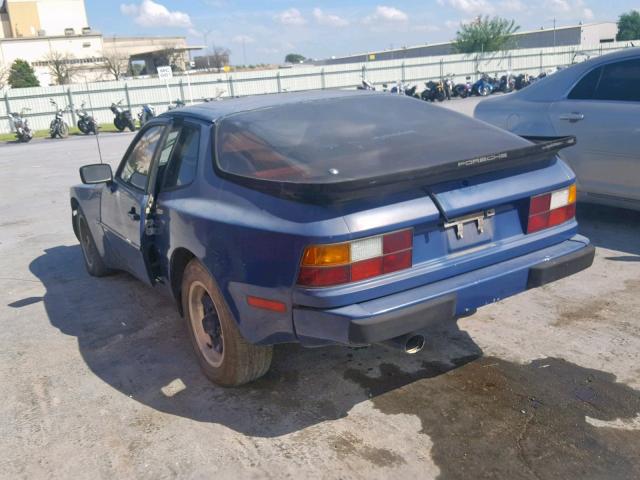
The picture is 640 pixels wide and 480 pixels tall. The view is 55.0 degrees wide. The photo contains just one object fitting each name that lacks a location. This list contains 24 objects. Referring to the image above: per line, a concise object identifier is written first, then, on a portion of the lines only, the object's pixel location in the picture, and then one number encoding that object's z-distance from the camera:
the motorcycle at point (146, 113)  24.34
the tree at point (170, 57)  83.81
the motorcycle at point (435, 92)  30.78
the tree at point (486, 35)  61.59
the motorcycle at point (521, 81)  34.22
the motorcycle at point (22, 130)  22.64
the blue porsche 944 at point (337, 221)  2.64
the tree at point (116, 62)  73.50
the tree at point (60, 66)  67.33
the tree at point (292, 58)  144.00
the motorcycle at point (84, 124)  23.58
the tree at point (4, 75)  57.51
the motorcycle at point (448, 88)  31.21
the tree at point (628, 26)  65.88
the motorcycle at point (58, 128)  23.17
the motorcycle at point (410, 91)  30.70
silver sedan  5.30
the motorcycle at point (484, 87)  32.94
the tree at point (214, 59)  90.81
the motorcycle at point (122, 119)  23.66
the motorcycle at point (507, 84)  34.12
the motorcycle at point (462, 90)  32.06
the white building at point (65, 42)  78.44
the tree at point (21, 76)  56.47
